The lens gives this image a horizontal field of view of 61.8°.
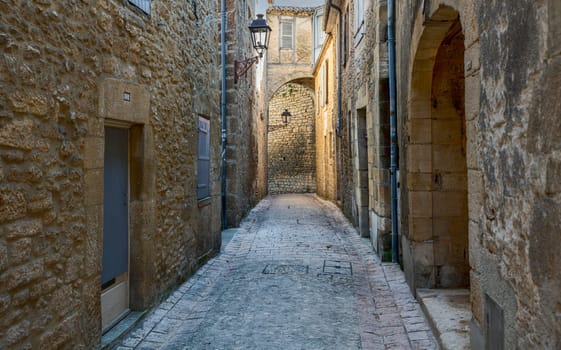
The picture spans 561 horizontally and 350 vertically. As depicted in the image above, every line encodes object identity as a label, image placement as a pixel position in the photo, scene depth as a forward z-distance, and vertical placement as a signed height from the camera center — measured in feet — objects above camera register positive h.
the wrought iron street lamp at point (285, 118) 77.76 +9.75
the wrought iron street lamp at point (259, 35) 31.90 +9.73
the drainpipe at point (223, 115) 32.45 +4.27
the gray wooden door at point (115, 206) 12.71 -0.83
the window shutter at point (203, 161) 20.49 +0.67
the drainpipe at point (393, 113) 19.43 +2.57
